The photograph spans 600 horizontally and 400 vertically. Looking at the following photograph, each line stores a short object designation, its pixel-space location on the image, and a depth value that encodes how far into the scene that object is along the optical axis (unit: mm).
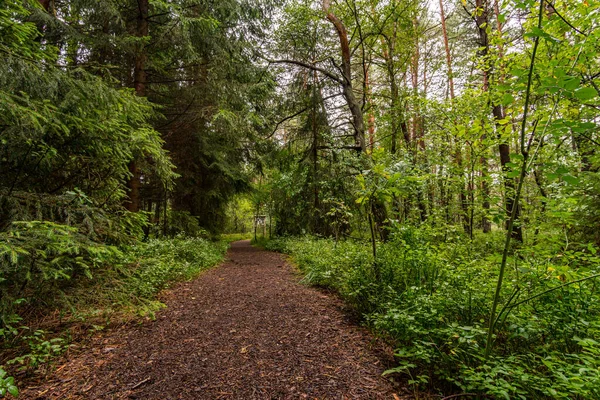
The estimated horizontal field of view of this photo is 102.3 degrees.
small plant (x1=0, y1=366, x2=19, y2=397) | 1362
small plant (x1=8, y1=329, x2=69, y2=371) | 2100
